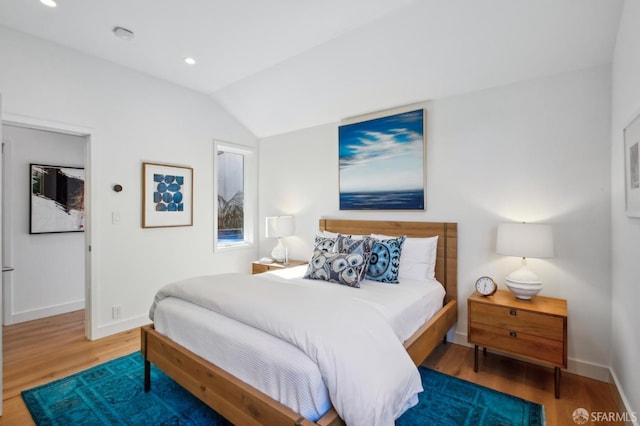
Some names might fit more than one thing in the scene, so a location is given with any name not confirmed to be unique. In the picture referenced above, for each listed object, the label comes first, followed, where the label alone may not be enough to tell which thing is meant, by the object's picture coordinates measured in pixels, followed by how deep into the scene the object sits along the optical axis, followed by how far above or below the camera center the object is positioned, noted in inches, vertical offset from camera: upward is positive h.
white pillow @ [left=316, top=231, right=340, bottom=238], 133.8 -9.4
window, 172.2 +9.6
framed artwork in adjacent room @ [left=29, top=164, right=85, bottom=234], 144.1 +6.5
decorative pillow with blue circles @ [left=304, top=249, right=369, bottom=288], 99.8 -18.1
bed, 56.7 -34.7
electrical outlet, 125.7 -39.9
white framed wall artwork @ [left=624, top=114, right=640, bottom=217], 64.7 +10.1
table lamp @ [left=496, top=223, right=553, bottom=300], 89.7 -10.1
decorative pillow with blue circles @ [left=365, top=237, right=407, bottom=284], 105.3 -17.0
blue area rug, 74.7 -49.3
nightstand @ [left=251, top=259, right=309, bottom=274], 150.7 -26.0
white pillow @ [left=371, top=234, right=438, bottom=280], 111.7 -16.8
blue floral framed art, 135.3 +7.9
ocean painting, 124.2 +21.0
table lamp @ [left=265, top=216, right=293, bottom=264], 157.0 -8.8
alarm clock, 98.7 -23.5
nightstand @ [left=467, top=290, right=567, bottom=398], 83.5 -32.5
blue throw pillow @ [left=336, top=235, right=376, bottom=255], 110.4 -11.8
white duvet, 53.0 -24.2
